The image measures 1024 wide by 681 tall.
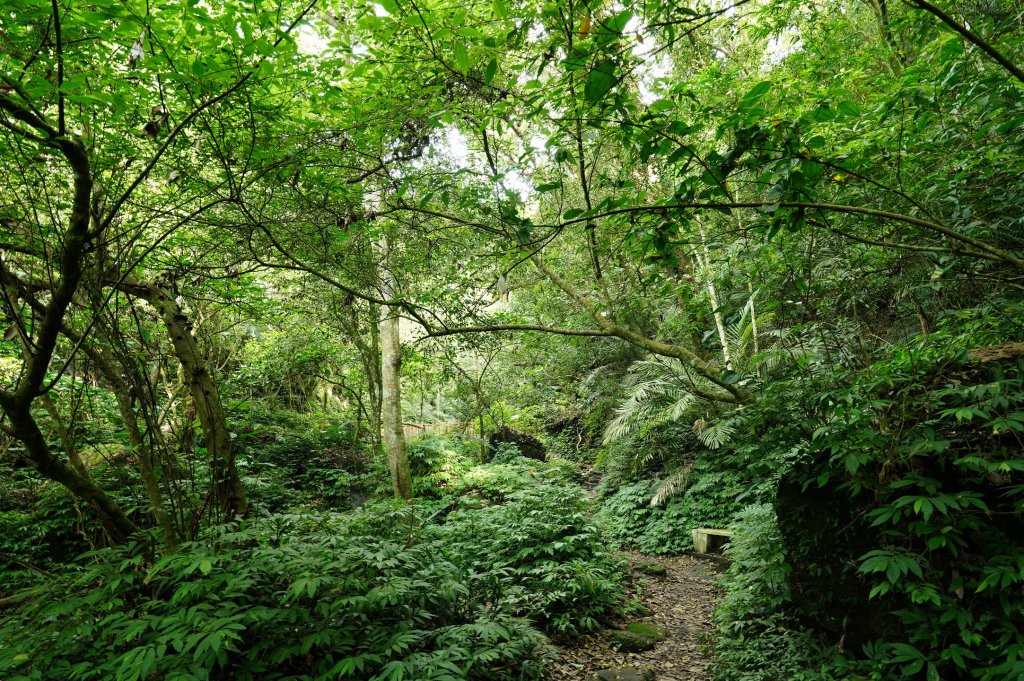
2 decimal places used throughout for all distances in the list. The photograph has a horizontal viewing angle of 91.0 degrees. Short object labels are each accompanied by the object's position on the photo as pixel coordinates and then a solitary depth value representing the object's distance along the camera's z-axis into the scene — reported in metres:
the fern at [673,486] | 9.06
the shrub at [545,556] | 5.12
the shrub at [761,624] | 3.96
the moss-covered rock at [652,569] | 7.14
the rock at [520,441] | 12.96
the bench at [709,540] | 7.80
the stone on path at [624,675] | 4.25
